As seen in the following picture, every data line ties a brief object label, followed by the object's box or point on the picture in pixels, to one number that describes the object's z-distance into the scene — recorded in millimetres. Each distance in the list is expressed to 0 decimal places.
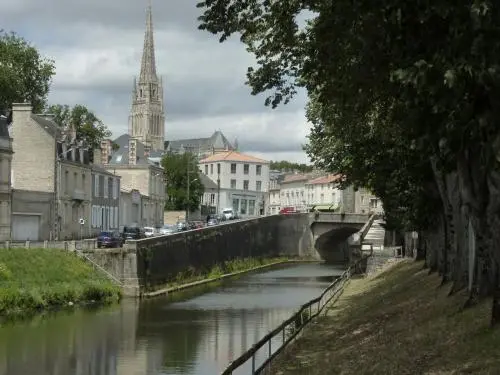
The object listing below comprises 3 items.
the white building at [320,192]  130925
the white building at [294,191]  145112
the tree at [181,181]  108062
